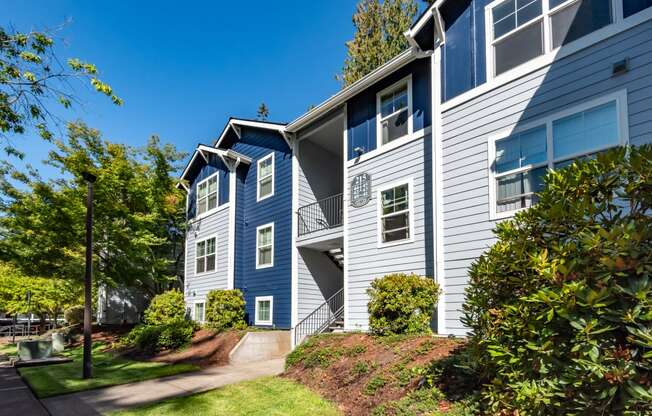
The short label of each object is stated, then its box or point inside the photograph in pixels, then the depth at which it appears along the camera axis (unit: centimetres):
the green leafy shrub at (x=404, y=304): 882
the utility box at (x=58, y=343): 1725
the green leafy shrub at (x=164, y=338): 1425
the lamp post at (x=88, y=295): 1044
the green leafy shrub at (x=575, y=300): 312
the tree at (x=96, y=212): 1808
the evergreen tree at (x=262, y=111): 3938
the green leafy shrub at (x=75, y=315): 2592
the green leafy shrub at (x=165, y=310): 1744
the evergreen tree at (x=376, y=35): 2800
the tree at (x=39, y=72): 593
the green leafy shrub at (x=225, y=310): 1535
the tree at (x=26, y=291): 2241
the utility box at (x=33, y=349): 1391
